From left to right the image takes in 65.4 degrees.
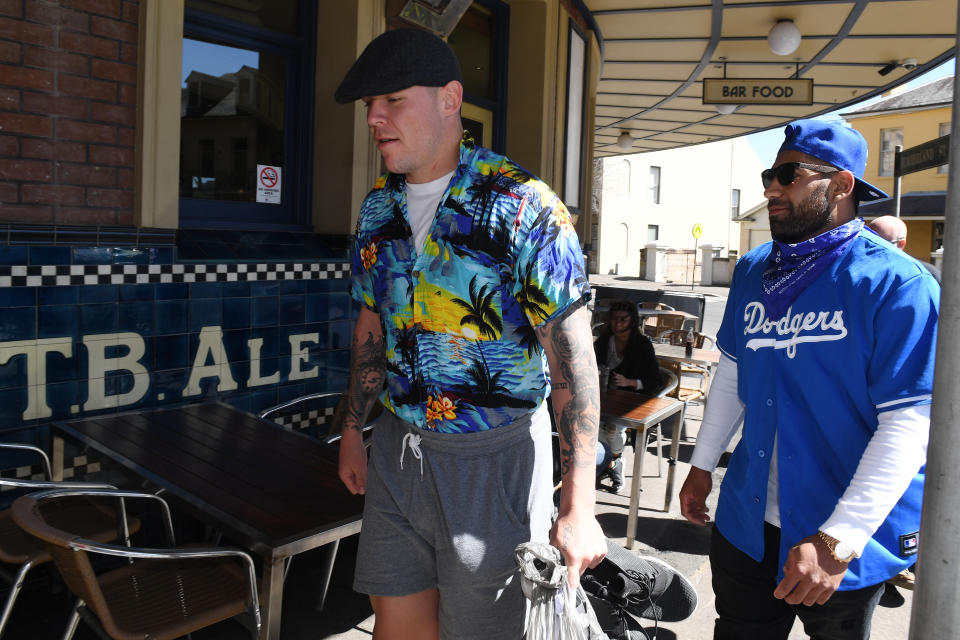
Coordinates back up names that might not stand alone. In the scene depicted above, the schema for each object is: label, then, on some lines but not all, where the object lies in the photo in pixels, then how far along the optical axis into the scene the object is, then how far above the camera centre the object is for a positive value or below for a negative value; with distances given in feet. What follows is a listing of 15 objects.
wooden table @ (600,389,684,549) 13.47 -2.21
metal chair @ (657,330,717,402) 21.90 -2.53
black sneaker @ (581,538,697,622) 9.01 -3.63
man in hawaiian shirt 5.51 -0.62
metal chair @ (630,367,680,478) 16.41 -1.99
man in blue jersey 5.53 -0.85
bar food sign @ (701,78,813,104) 27.21 +7.69
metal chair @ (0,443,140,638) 8.39 -3.23
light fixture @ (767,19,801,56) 23.28 +8.27
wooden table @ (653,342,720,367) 22.31 -1.77
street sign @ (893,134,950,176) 17.65 +3.82
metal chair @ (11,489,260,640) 6.70 -3.29
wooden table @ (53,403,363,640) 6.98 -2.23
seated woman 17.62 -1.50
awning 22.80 +9.12
